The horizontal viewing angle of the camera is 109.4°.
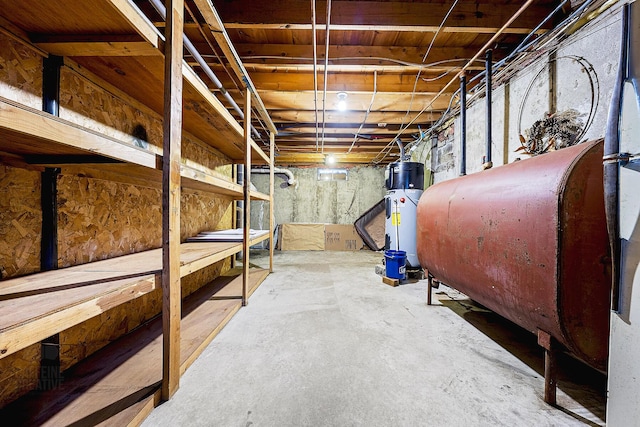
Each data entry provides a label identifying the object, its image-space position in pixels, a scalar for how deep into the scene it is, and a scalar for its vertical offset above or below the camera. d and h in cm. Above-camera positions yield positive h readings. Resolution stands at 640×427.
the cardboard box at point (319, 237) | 548 -60
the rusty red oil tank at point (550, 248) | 88 -15
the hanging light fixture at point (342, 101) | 258 +134
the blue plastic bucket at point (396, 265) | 275 -63
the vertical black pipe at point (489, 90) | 194 +109
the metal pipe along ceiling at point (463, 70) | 144 +128
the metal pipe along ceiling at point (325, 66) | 136 +122
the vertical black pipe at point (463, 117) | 228 +101
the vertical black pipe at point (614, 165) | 73 +17
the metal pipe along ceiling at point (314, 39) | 132 +122
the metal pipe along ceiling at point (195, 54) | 100 +98
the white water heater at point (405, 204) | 319 +13
